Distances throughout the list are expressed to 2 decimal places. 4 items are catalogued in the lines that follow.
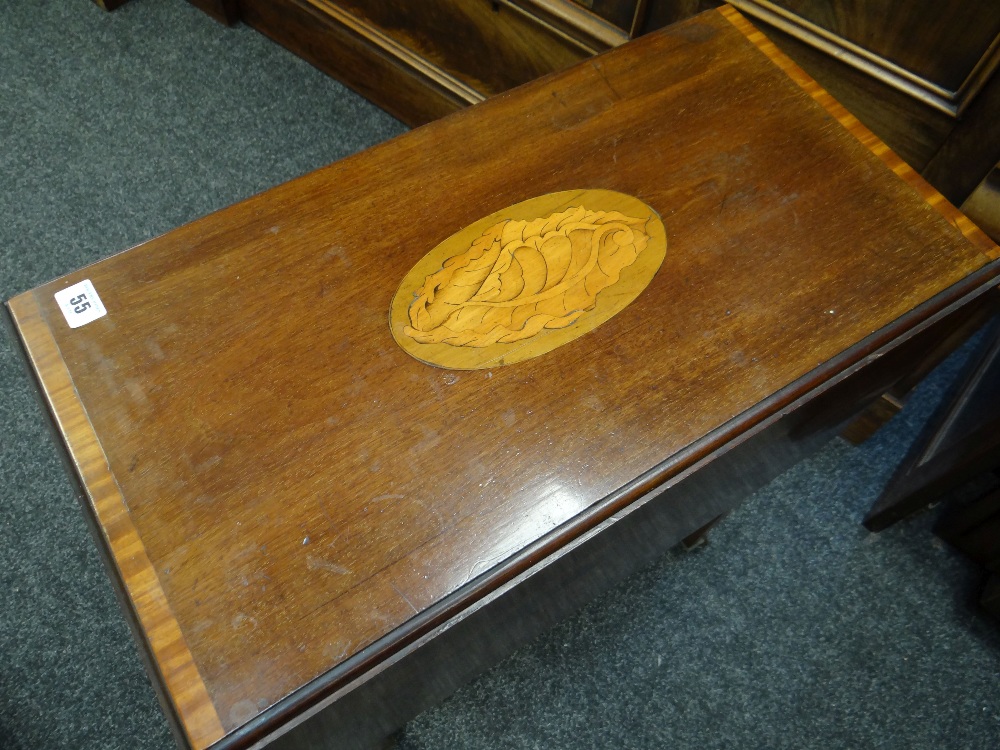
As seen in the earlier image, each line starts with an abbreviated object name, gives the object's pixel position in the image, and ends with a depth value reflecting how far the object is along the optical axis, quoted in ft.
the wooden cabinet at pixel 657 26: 3.27
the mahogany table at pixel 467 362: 2.19
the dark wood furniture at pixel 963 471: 3.82
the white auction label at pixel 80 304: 2.60
